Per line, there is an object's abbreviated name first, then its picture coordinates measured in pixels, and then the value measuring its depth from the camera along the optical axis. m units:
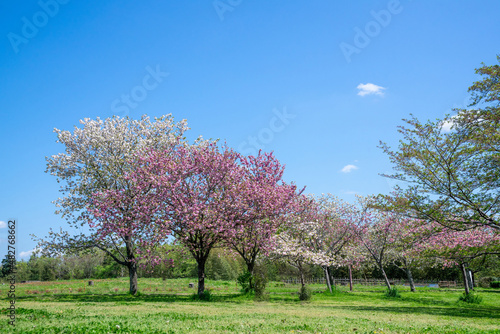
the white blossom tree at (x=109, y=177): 27.88
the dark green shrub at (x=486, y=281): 64.20
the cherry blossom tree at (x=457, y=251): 21.71
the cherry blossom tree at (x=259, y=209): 29.27
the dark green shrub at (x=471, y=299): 29.14
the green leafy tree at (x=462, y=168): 19.47
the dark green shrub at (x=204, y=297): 25.23
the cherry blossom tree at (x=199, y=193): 27.05
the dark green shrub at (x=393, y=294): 33.56
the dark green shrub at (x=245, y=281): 28.02
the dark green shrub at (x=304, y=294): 27.67
